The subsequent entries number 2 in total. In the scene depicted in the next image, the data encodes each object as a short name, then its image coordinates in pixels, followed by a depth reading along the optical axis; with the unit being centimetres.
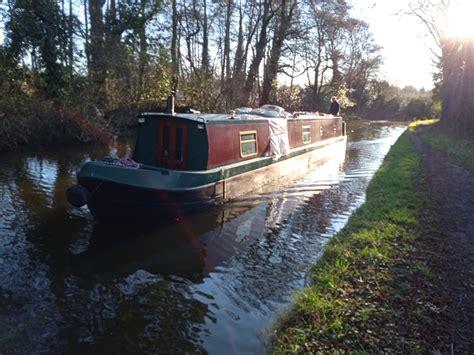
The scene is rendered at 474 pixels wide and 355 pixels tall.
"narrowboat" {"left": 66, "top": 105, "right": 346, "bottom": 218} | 670
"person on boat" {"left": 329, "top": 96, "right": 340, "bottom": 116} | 1911
